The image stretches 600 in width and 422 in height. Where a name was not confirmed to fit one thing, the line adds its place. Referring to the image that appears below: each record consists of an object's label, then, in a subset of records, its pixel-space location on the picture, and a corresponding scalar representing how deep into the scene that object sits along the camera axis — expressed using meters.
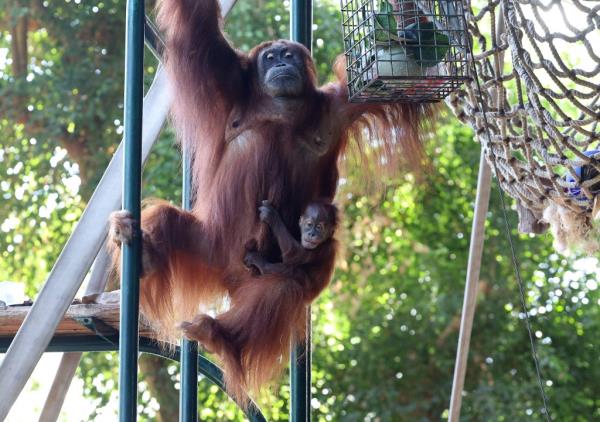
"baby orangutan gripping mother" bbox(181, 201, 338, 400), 6.71
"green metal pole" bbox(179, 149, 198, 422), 6.66
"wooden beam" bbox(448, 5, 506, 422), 7.61
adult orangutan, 6.86
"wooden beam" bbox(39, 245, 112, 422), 7.21
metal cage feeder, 5.68
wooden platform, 6.62
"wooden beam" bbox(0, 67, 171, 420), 6.14
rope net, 6.12
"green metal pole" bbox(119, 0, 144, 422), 5.15
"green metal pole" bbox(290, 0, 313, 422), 6.99
